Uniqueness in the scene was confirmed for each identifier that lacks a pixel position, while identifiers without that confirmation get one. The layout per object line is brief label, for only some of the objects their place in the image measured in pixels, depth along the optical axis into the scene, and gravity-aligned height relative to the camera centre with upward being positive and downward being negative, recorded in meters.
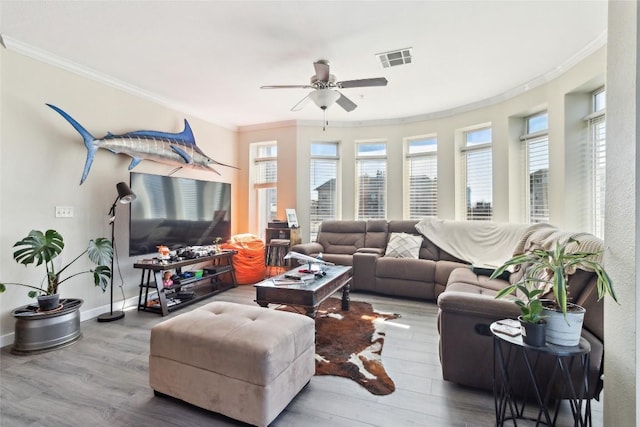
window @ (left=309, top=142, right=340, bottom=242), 5.44 +0.48
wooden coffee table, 2.46 -0.73
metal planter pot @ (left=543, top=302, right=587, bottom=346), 1.33 -0.55
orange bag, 4.75 -0.81
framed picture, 5.01 -0.13
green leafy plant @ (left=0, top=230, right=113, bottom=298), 2.48 -0.41
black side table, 1.32 -0.92
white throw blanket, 3.63 -0.38
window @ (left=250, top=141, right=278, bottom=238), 5.63 +0.53
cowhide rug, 2.07 -1.19
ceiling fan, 2.78 +1.25
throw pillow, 4.33 -0.54
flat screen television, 3.50 -0.02
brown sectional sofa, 1.76 -0.73
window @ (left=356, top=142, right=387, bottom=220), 5.38 +0.57
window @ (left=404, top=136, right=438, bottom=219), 5.04 +0.59
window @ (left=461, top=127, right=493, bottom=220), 4.44 +0.56
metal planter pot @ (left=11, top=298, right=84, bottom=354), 2.45 -1.02
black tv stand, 3.35 -1.01
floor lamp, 3.16 +0.12
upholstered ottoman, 1.54 -0.86
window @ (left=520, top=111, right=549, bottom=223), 3.67 +0.58
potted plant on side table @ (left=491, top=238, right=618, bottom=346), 1.28 -0.40
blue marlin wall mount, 3.04 +0.80
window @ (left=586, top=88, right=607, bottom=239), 2.92 +0.50
